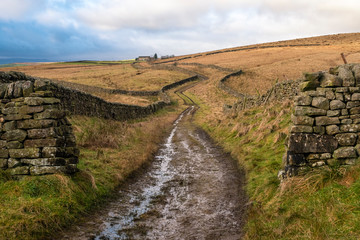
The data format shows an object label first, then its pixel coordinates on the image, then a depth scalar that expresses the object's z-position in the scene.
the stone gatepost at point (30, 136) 8.42
